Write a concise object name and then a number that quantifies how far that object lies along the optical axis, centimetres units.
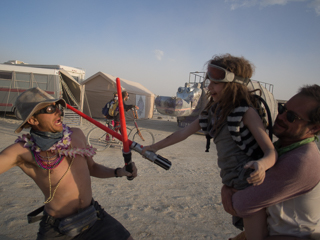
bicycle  680
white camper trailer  1180
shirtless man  153
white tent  1438
